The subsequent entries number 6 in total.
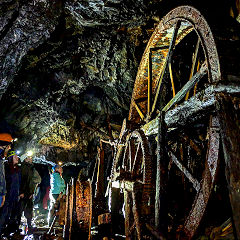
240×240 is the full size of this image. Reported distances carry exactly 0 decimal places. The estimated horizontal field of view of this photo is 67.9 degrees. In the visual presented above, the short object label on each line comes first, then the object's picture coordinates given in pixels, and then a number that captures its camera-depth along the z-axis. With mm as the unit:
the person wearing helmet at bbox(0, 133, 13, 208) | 5703
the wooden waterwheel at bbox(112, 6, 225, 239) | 1964
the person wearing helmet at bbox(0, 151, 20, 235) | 6648
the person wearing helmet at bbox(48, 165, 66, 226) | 9212
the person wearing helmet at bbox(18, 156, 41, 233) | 8202
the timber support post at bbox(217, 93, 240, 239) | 1467
